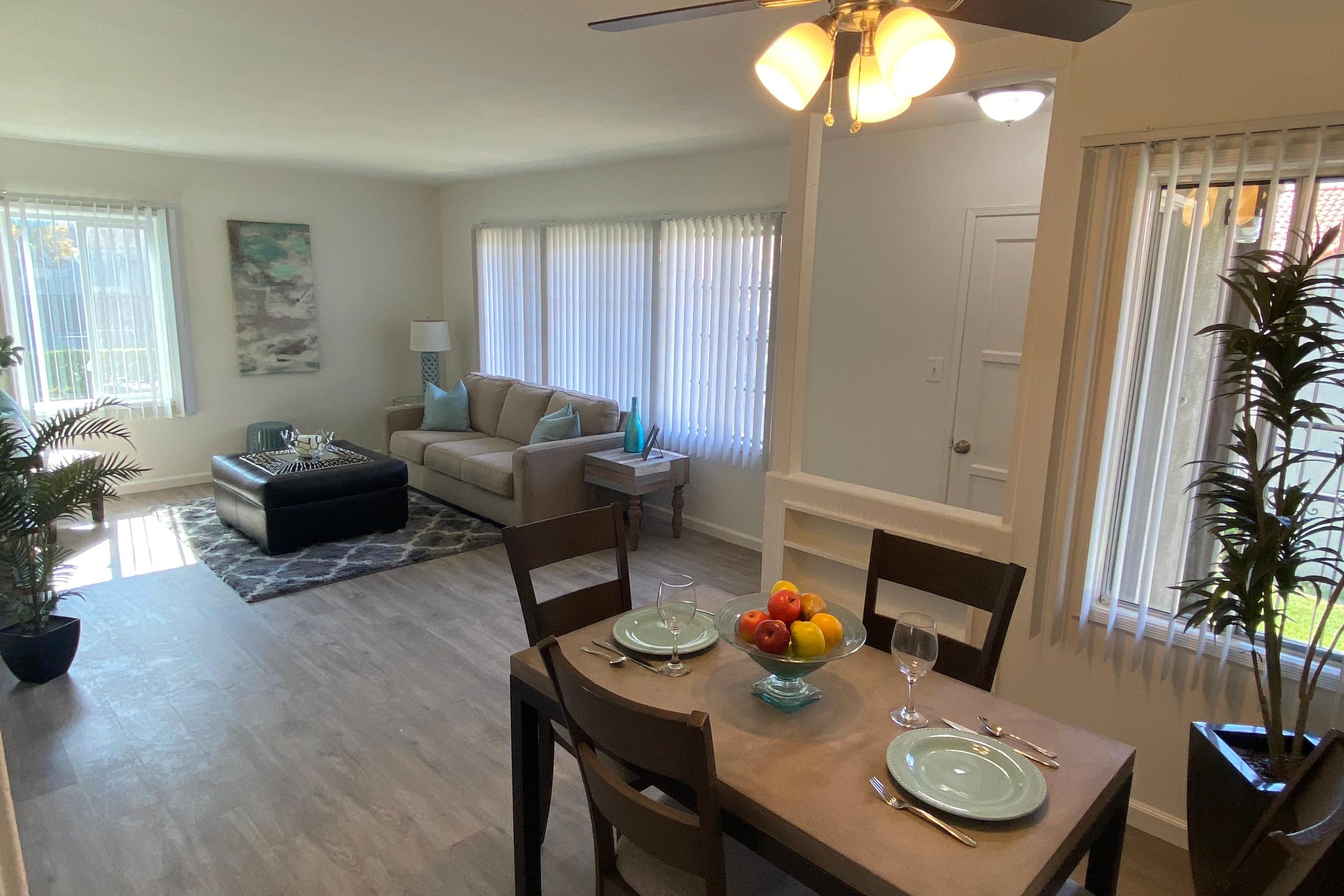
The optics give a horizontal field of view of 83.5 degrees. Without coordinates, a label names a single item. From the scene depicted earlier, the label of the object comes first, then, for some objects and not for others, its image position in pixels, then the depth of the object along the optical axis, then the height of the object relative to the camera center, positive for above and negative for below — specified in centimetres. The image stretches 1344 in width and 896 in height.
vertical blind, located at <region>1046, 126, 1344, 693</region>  212 -11
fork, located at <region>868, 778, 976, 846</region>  126 -85
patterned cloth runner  476 -100
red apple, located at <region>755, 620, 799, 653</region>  156 -66
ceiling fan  126 +50
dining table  122 -85
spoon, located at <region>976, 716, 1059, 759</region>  155 -83
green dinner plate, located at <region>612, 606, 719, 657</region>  187 -81
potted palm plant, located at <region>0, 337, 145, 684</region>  290 -92
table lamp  677 -26
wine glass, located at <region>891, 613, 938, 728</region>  154 -66
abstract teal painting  609 +7
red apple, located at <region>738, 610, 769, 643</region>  162 -66
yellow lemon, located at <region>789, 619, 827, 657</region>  156 -66
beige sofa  482 -100
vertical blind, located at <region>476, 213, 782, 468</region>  477 -1
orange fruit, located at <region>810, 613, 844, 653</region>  161 -65
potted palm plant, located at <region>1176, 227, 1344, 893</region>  183 -50
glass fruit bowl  156 -73
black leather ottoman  454 -122
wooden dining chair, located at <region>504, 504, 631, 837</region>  209 -73
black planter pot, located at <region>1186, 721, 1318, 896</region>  184 -118
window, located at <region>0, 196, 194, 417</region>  518 -2
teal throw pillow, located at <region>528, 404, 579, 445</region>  514 -79
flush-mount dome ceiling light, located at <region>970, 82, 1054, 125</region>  270 +80
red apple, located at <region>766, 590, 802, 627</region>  165 -63
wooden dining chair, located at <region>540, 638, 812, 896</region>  123 -82
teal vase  508 -81
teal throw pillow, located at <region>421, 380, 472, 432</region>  616 -83
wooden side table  473 -102
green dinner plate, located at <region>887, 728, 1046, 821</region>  132 -83
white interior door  356 -14
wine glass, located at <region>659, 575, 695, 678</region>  179 -70
